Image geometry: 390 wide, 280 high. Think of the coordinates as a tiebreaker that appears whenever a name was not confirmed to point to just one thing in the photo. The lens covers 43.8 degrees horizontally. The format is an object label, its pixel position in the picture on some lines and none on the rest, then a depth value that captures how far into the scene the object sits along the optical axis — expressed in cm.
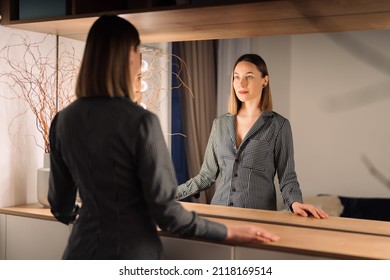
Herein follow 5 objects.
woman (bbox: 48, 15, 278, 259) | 100
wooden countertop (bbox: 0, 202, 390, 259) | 111
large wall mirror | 269
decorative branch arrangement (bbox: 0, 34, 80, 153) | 183
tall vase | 176
